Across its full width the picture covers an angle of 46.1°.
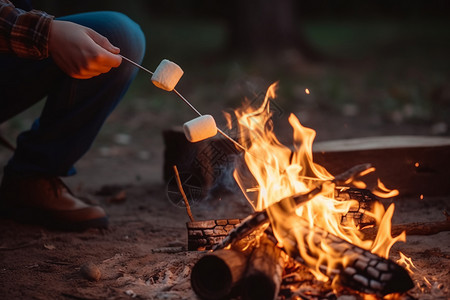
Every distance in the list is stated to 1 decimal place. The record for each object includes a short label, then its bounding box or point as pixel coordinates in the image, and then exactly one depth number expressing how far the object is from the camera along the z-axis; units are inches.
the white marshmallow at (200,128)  77.3
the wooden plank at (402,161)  115.5
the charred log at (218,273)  68.4
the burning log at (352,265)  64.4
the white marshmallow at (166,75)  80.3
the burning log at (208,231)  84.8
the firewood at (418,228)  84.6
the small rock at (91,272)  79.9
